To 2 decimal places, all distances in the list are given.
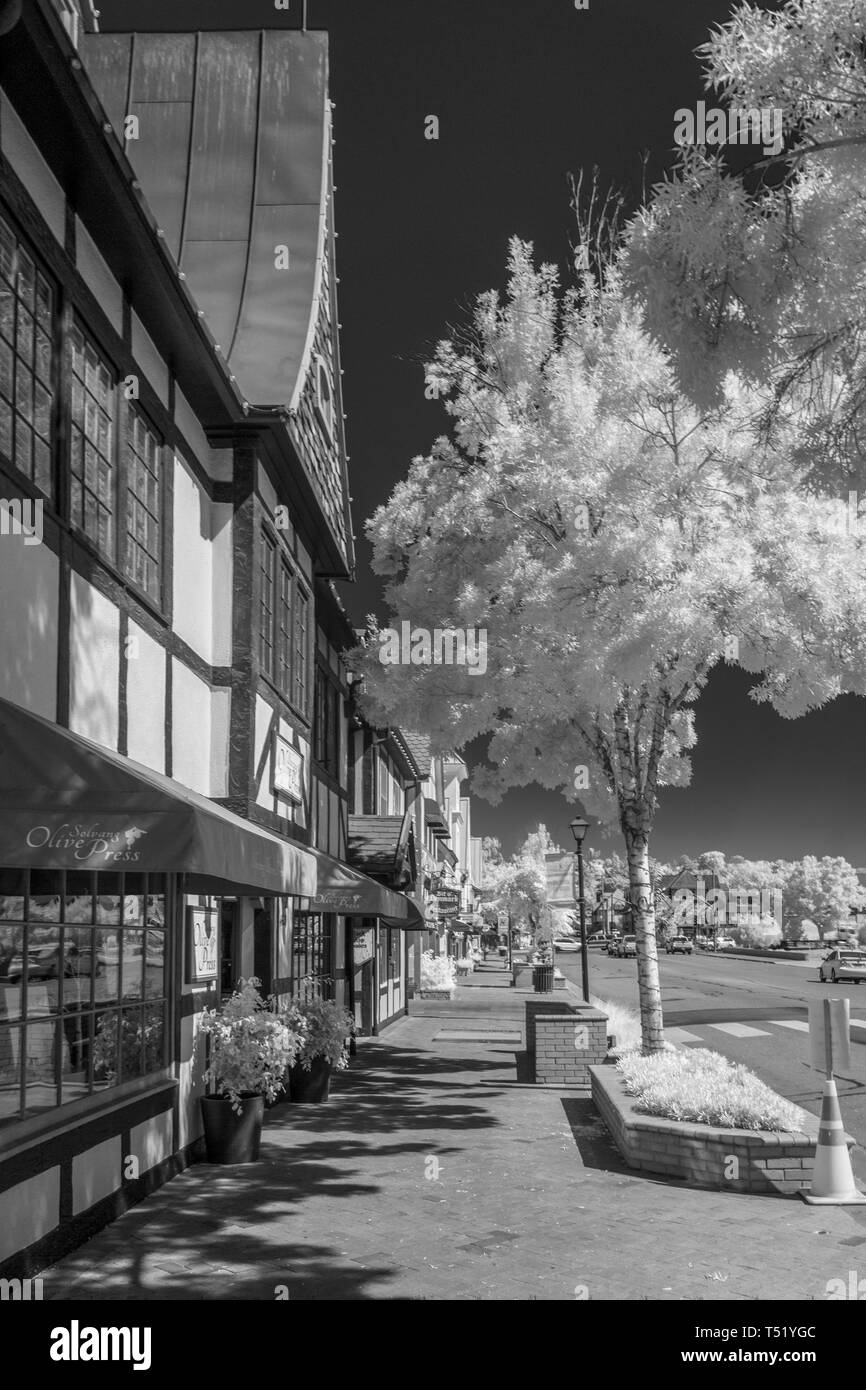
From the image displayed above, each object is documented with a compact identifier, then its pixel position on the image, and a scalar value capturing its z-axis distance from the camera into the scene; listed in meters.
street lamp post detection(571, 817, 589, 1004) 26.05
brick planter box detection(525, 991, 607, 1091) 16.03
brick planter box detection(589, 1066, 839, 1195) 9.38
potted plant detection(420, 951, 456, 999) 35.03
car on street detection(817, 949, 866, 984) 46.97
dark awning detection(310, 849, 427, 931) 13.59
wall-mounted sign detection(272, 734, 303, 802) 13.25
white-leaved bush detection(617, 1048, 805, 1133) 9.81
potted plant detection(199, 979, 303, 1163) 10.28
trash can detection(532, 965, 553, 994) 32.75
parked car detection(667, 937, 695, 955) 89.38
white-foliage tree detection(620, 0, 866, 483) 6.49
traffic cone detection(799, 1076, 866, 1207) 9.02
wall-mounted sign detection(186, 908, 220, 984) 10.70
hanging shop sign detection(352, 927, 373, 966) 22.47
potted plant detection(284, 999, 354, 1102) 13.30
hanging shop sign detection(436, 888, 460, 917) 42.78
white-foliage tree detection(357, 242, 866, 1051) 13.28
